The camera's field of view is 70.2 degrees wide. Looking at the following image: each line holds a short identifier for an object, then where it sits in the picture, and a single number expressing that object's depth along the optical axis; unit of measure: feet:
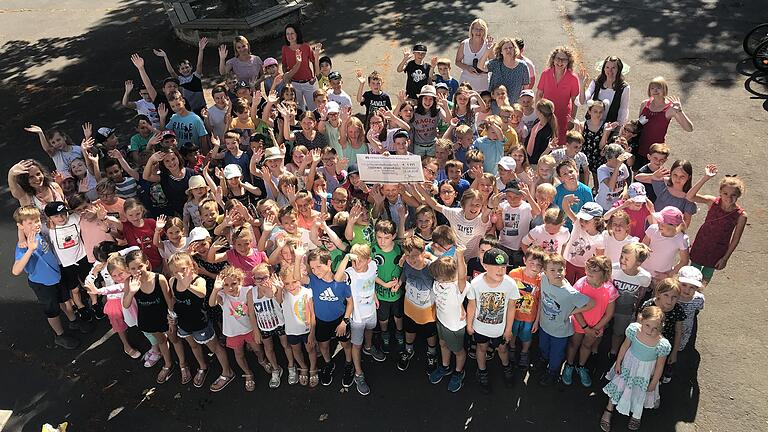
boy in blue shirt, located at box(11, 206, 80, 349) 19.77
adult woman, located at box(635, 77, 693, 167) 24.35
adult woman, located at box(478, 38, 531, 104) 28.25
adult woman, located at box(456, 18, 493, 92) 29.99
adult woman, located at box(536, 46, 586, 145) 26.99
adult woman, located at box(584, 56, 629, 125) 25.93
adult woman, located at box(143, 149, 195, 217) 22.68
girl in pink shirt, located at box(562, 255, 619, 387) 16.72
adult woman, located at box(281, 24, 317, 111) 32.60
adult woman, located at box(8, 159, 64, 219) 21.36
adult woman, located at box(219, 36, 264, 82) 32.26
